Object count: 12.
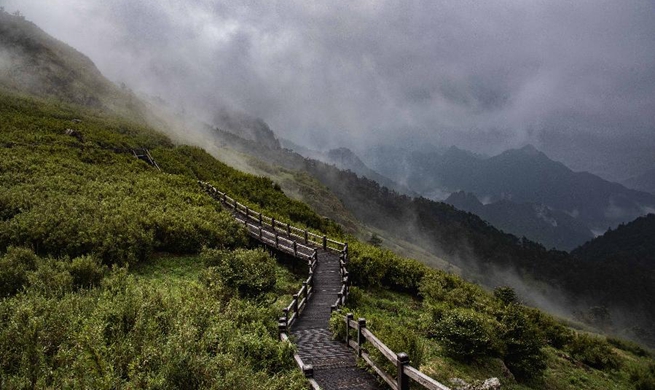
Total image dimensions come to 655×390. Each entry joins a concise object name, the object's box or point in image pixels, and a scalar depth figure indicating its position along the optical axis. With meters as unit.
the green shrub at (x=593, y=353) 20.89
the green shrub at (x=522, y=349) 16.17
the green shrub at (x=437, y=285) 22.86
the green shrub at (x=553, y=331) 22.38
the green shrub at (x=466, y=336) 15.09
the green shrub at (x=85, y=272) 15.18
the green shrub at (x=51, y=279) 12.72
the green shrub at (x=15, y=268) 13.36
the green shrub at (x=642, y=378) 18.94
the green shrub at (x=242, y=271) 16.64
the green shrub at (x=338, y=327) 13.87
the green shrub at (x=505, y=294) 25.22
